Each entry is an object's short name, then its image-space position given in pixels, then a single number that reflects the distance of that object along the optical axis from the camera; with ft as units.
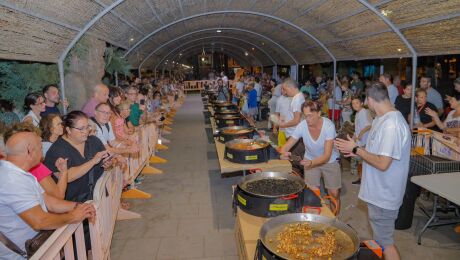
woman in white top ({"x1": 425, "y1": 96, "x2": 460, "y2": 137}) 18.57
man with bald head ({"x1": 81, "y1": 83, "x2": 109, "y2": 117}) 17.78
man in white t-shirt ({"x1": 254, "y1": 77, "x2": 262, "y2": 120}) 44.37
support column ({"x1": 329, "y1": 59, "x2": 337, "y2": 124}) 37.01
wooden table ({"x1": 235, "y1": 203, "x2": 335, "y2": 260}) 8.58
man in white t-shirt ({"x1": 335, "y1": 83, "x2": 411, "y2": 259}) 10.13
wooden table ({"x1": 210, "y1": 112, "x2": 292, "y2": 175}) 14.01
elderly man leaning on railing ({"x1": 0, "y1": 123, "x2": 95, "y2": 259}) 8.21
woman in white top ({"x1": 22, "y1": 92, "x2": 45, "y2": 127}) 17.49
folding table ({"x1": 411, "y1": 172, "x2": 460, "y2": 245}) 11.63
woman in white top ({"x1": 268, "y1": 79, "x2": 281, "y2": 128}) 37.80
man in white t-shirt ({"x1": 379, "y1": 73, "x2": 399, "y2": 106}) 26.68
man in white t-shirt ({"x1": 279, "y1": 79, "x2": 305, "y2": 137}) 18.19
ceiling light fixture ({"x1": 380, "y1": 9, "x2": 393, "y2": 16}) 22.90
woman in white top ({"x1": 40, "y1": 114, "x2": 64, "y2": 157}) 13.35
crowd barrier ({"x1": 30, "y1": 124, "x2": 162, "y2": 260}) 7.88
